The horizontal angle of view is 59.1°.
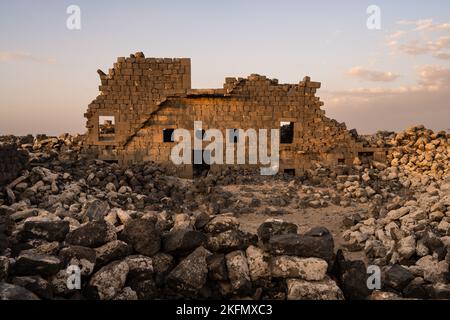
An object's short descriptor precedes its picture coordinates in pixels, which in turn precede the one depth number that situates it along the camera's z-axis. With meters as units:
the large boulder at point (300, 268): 4.98
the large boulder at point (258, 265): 5.13
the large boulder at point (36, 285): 4.15
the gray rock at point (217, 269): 5.04
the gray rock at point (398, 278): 5.41
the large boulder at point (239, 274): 4.99
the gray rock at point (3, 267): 4.13
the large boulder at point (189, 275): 4.89
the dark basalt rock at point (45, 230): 5.21
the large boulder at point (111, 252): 4.88
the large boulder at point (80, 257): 4.70
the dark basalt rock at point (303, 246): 5.18
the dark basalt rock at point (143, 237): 5.15
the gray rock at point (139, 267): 4.91
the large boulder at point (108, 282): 4.57
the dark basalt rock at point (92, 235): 5.07
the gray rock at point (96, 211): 7.04
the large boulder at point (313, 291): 4.75
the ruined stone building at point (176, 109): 15.25
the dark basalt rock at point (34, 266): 4.42
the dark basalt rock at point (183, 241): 5.30
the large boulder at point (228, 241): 5.40
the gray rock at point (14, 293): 3.78
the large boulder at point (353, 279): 4.99
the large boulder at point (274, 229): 5.58
